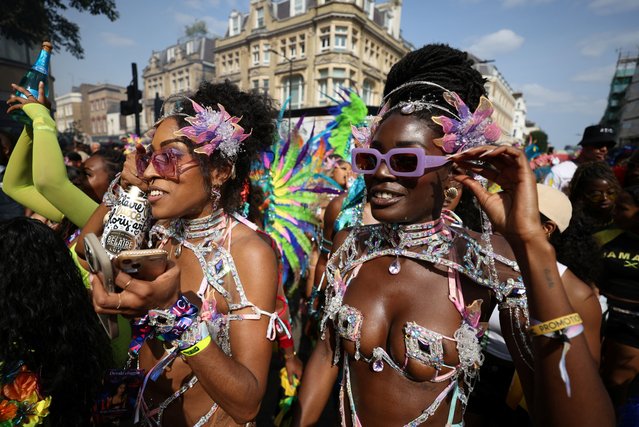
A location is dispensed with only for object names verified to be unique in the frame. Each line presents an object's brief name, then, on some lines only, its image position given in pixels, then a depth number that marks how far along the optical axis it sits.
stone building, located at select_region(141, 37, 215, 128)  52.31
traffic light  10.42
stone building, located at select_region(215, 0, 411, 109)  34.69
